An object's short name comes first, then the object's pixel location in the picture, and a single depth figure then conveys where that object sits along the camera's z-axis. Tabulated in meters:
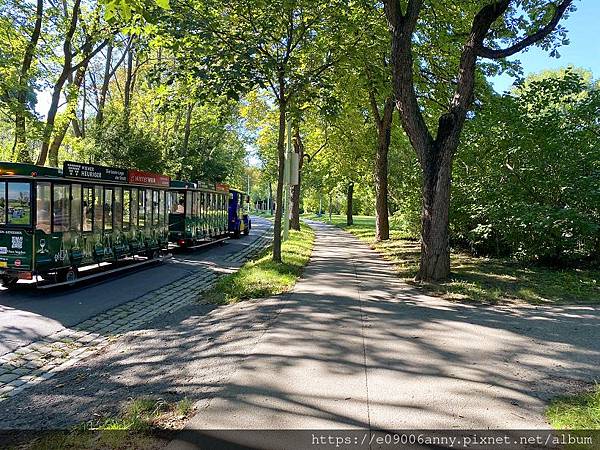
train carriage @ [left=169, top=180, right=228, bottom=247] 22.33
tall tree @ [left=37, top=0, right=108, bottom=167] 18.84
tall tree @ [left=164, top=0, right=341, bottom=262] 12.21
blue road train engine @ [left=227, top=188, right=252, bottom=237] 31.53
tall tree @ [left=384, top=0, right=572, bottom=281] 11.22
